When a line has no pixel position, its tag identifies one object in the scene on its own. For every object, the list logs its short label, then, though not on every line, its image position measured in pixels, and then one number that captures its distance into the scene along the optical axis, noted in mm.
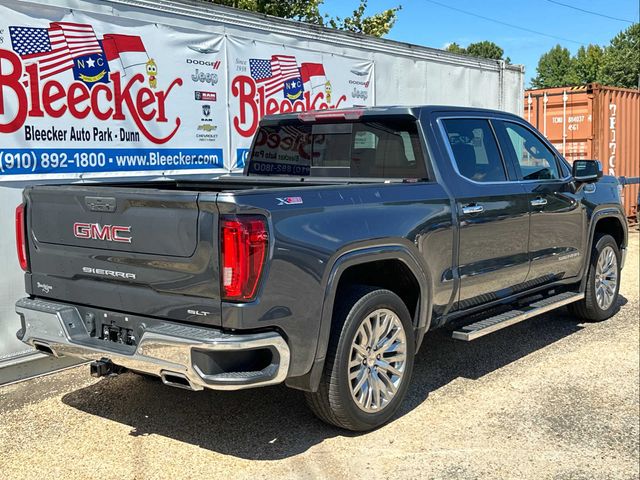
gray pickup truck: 3539
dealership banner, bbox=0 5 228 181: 5551
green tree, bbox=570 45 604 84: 61156
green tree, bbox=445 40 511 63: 79688
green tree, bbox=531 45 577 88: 72625
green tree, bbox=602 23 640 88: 57125
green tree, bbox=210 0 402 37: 17734
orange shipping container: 13484
